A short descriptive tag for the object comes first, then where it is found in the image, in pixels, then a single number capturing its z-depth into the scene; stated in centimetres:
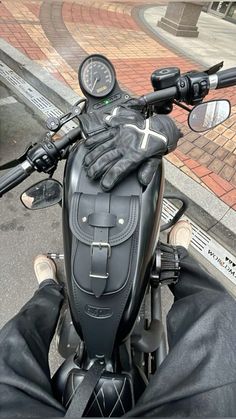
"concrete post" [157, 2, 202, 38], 600
